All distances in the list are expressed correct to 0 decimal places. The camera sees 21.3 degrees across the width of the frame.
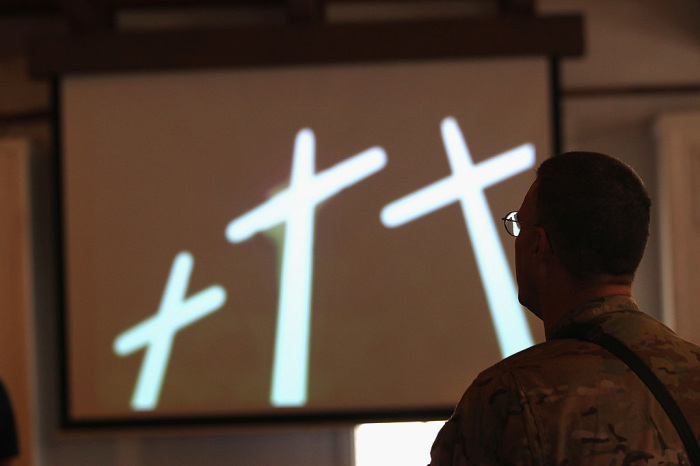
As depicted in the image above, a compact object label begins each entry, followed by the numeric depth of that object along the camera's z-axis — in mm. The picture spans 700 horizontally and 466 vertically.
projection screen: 6495
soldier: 3795
